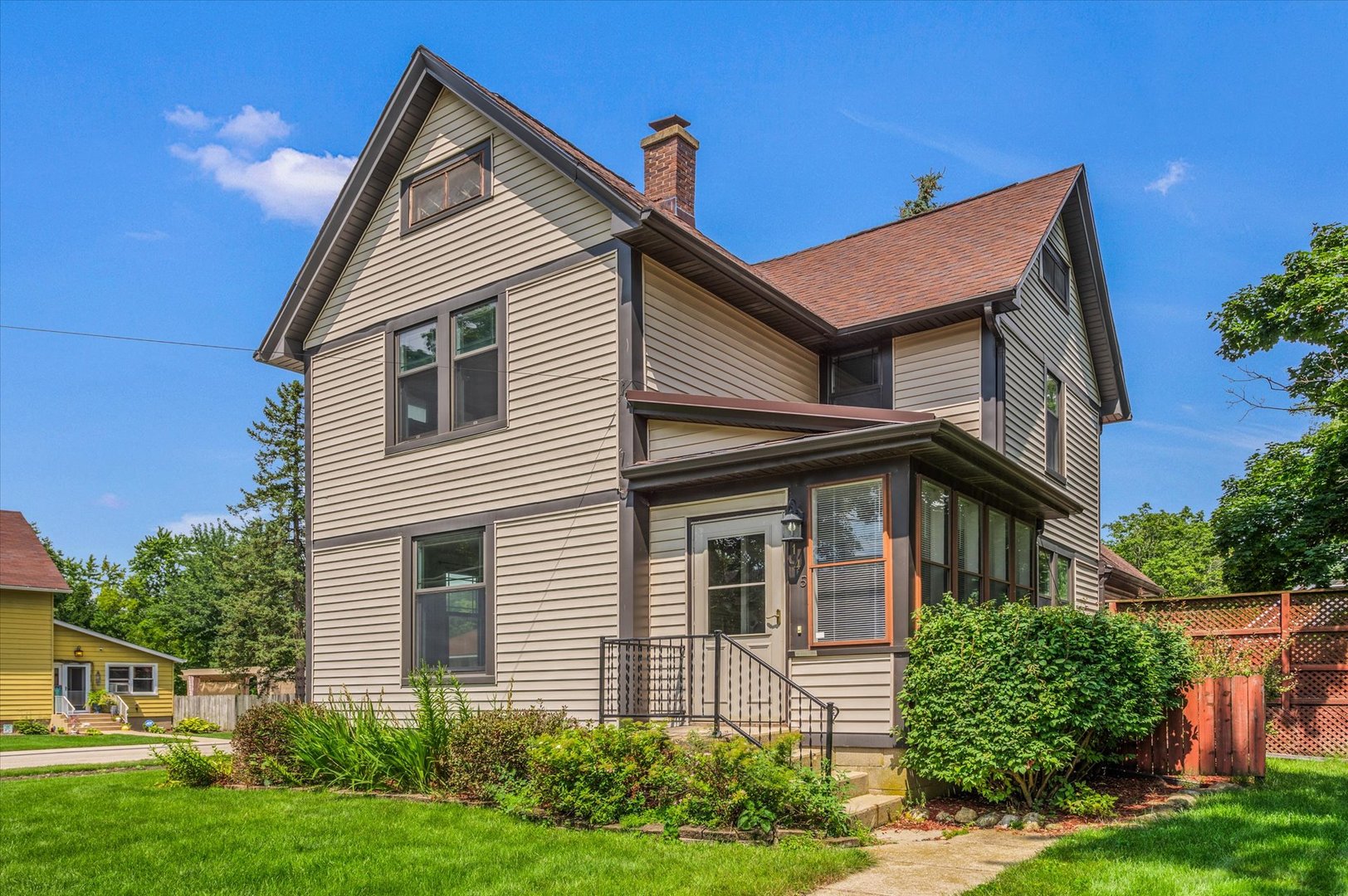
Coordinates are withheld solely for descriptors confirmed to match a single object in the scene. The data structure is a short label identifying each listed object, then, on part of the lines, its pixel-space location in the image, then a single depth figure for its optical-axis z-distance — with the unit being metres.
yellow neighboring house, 30.91
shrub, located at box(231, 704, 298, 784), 11.10
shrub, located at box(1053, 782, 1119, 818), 8.50
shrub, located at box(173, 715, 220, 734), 26.03
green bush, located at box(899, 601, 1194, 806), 8.27
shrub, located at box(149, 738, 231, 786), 11.30
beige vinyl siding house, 10.02
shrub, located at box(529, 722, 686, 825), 8.13
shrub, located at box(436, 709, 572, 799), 9.13
